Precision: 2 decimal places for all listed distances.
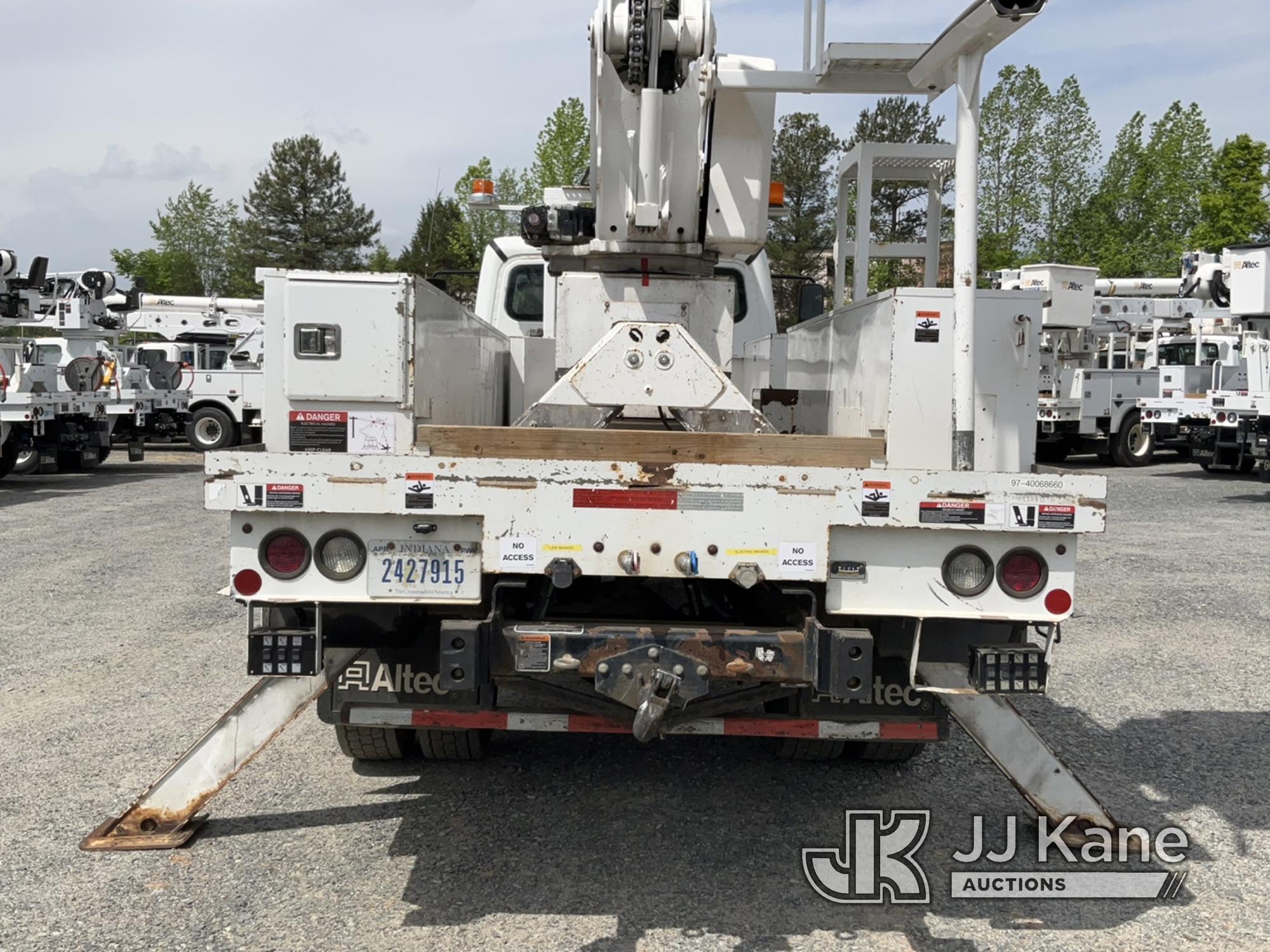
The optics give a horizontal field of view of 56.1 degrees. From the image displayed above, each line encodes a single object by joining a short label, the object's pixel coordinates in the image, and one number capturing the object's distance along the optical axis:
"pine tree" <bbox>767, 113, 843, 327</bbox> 46.47
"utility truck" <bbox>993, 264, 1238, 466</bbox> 19.80
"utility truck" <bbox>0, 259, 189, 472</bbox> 16.56
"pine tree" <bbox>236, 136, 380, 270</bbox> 61.88
